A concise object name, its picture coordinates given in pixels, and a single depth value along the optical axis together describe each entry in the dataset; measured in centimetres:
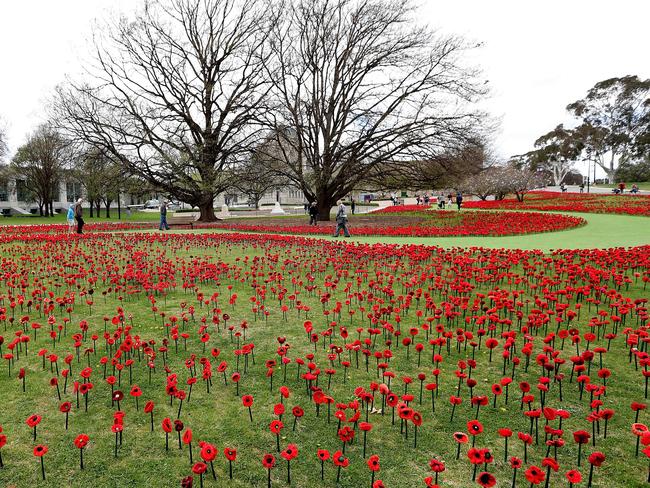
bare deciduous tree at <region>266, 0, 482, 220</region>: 2525
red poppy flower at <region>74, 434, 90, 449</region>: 236
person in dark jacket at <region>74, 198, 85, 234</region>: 1959
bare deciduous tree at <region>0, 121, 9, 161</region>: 4548
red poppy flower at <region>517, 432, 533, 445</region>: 233
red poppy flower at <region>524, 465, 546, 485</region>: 194
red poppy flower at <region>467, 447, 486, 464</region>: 211
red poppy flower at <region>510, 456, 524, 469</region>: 215
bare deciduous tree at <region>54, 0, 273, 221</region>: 2838
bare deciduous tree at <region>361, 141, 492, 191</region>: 2428
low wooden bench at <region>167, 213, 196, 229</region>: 3331
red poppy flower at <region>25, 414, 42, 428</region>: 254
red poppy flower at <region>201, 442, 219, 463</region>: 212
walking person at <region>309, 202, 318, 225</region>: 2388
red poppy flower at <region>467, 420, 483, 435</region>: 243
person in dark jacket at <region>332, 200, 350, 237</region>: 1681
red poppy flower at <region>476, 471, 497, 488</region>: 187
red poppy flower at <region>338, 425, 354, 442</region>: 259
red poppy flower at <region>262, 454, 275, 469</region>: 212
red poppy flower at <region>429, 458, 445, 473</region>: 209
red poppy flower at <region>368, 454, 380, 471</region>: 212
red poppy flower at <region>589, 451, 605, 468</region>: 202
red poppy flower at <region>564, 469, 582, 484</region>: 191
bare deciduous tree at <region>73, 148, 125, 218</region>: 2778
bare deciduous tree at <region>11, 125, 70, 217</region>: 4816
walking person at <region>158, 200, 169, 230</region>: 2335
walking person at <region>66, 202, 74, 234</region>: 2056
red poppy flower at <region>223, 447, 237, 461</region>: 231
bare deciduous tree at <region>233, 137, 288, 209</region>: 2839
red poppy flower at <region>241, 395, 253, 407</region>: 271
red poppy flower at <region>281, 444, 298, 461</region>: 221
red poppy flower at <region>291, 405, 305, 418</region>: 277
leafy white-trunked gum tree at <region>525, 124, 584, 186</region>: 7537
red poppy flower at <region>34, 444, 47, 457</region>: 224
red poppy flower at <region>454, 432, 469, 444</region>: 242
